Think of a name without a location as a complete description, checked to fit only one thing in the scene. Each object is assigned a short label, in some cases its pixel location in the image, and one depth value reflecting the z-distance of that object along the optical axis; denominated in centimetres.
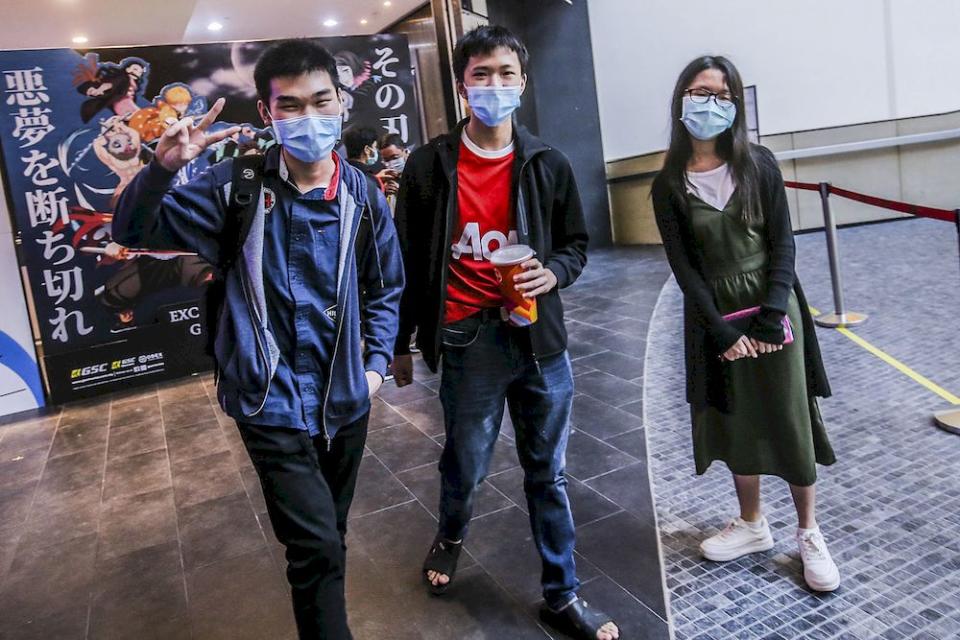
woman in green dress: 239
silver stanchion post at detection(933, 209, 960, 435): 345
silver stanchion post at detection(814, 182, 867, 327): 544
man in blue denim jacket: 176
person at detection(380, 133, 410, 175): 617
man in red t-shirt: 220
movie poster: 605
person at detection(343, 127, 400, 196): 574
